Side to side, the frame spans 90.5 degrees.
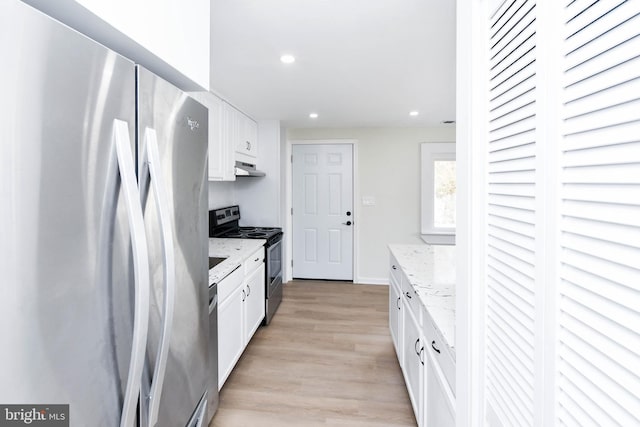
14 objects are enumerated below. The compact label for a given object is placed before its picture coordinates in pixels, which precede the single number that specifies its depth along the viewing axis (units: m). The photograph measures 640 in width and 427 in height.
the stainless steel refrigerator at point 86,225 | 0.52
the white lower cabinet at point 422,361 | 1.20
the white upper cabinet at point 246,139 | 3.44
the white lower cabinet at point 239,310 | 2.06
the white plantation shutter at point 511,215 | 0.62
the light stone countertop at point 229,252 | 1.96
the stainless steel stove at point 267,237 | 3.22
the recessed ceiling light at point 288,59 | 2.08
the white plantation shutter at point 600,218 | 0.41
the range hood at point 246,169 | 3.29
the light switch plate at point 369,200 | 4.61
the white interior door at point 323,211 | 4.66
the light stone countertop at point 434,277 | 1.29
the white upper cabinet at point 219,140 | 2.72
